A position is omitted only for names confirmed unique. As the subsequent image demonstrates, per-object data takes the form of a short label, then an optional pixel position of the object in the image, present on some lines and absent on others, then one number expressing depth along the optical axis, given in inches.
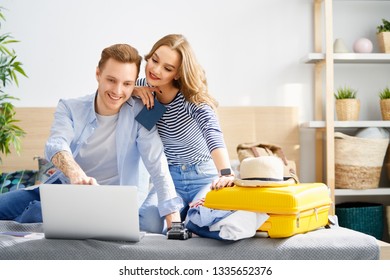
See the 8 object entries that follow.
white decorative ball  146.5
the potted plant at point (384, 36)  146.5
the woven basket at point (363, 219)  141.6
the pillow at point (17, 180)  126.2
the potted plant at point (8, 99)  134.6
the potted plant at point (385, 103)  145.3
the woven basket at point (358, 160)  142.3
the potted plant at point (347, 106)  143.9
